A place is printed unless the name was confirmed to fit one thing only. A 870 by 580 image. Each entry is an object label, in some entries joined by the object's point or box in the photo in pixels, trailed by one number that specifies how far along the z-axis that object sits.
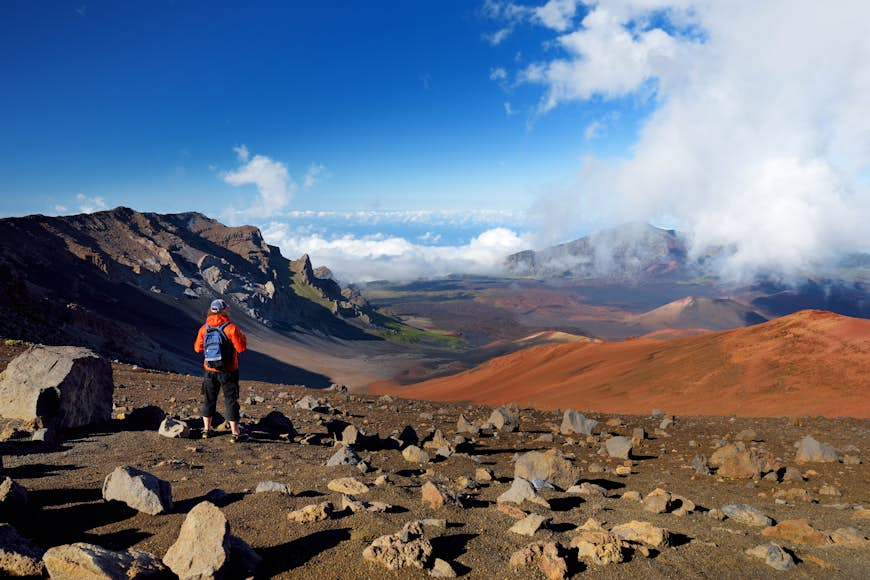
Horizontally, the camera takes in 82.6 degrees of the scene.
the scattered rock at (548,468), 7.39
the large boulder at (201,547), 3.49
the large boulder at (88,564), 3.13
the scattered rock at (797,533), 5.19
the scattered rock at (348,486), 6.12
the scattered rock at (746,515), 5.83
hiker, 8.41
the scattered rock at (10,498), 4.32
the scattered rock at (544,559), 4.06
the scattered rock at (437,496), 5.73
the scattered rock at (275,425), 9.92
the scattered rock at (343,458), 7.52
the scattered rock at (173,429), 8.23
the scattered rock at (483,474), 7.34
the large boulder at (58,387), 8.02
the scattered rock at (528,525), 5.00
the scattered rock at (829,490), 7.82
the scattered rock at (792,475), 8.50
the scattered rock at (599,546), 4.38
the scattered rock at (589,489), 6.88
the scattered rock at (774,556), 4.58
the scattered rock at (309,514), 4.87
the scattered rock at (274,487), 5.73
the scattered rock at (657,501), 6.12
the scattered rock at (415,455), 8.50
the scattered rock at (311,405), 13.59
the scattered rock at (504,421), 13.29
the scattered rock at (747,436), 12.74
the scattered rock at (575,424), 13.16
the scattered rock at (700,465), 8.89
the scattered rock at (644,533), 4.85
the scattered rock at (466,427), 12.05
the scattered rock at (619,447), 10.09
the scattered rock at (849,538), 5.17
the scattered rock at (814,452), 10.17
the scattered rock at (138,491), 4.81
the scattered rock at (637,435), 11.87
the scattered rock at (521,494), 6.12
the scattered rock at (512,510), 5.48
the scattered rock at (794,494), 7.30
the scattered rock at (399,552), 4.05
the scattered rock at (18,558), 3.27
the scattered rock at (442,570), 4.00
